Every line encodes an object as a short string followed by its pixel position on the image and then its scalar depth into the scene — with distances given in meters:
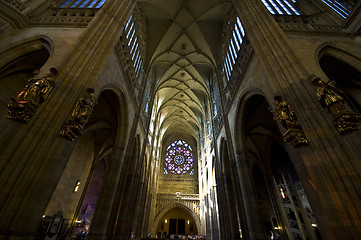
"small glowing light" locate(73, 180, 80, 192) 11.87
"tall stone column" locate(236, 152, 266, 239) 6.91
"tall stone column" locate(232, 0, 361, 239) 3.31
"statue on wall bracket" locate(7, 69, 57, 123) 3.85
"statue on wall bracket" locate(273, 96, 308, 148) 4.16
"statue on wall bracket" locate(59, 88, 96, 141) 4.18
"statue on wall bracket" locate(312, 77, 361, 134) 3.93
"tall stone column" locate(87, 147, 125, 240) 6.59
